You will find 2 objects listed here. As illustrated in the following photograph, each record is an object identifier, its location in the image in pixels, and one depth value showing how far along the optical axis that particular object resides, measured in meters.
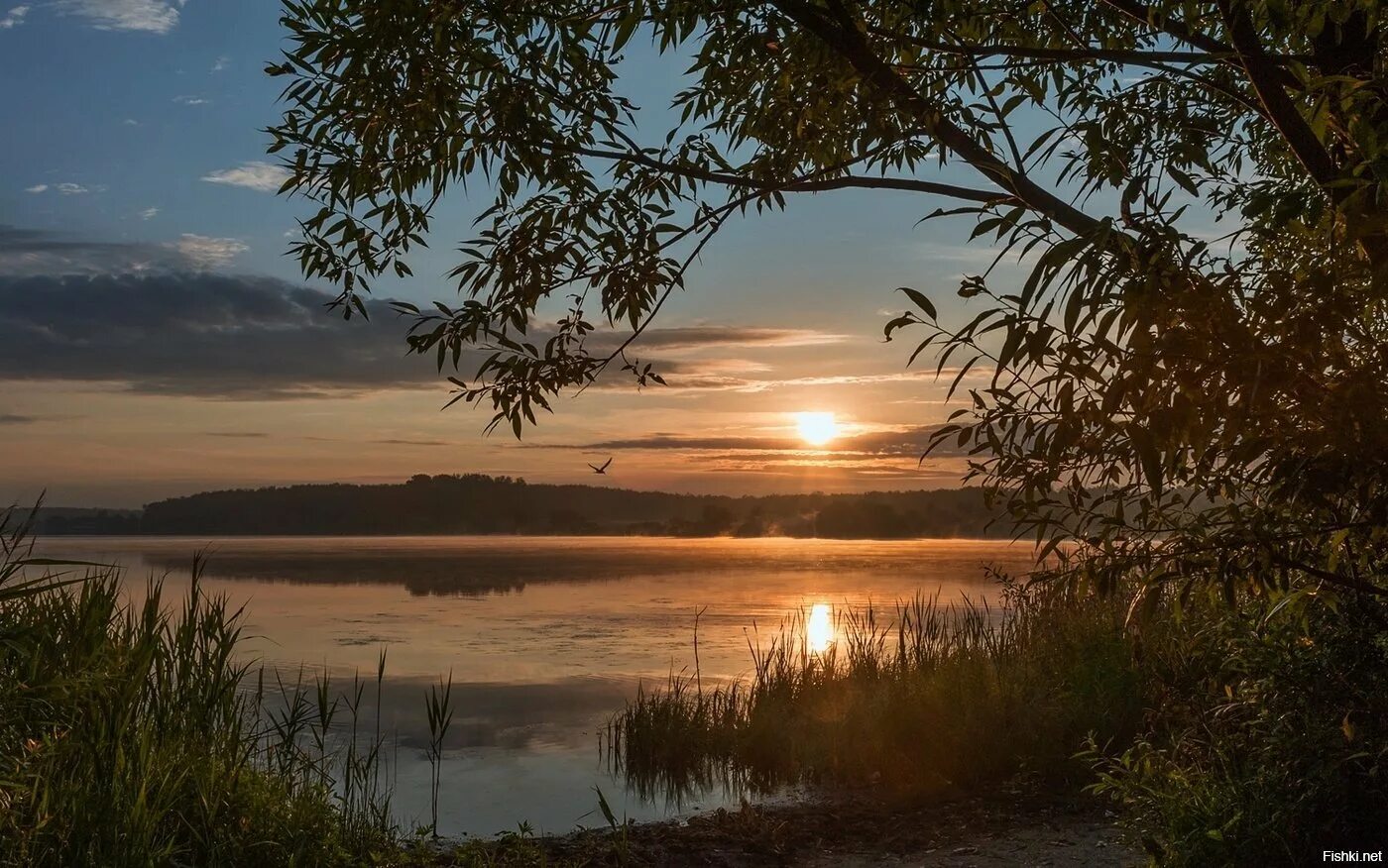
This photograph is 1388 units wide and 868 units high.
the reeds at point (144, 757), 4.95
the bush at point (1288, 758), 4.68
